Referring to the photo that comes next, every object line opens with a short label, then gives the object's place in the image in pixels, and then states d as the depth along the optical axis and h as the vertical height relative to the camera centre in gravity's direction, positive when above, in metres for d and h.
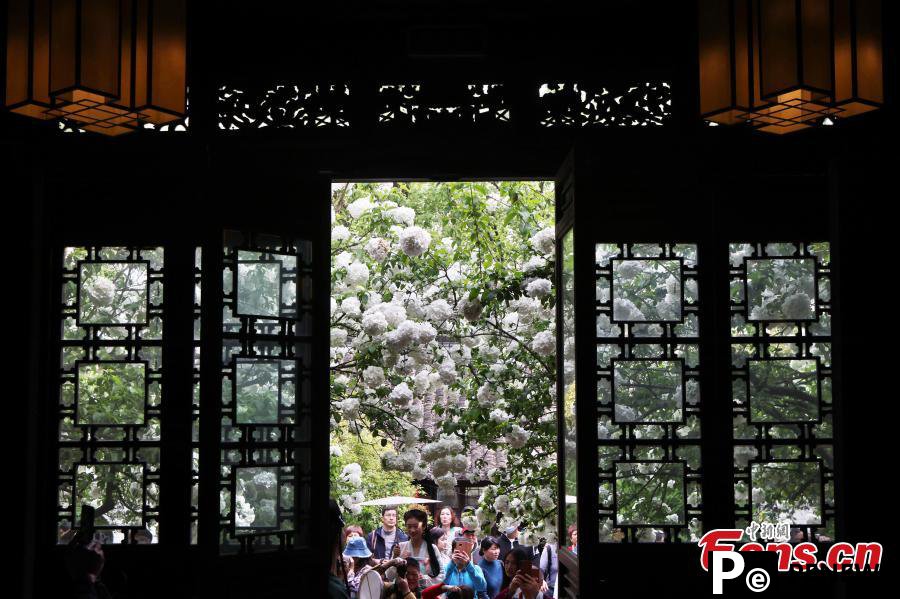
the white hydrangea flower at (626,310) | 3.93 +0.14
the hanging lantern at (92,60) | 2.56 +0.77
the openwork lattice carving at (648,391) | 3.88 -0.18
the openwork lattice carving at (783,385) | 3.90 -0.16
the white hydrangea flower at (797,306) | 3.96 +0.16
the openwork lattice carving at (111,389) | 3.84 -0.17
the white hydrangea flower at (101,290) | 3.91 +0.23
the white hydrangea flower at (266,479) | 3.86 -0.53
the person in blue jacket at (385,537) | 7.12 -1.42
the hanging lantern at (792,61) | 2.51 +0.75
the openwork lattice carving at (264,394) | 3.82 -0.19
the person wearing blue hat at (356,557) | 6.27 -1.44
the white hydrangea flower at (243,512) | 3.80 -0.65
